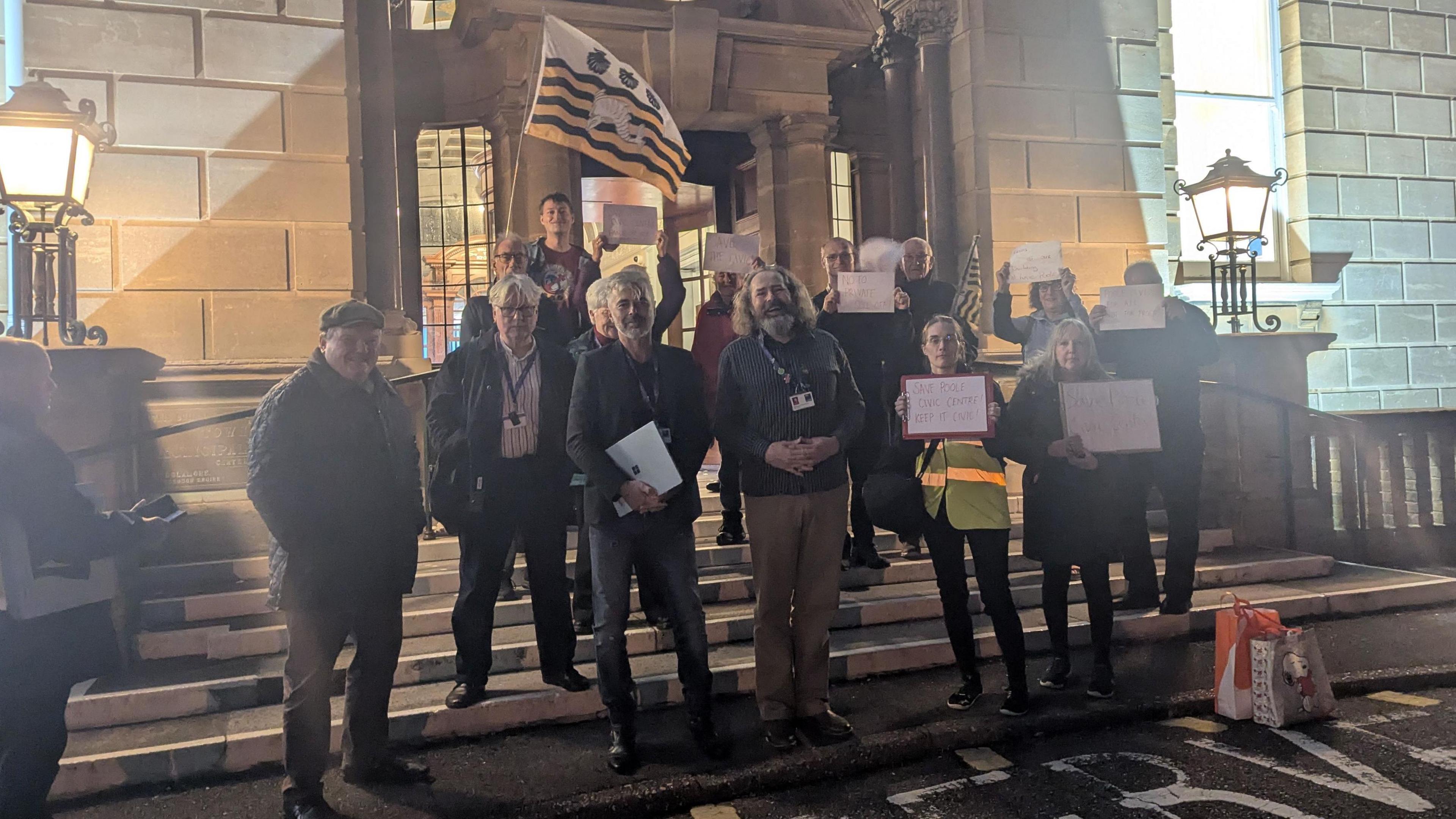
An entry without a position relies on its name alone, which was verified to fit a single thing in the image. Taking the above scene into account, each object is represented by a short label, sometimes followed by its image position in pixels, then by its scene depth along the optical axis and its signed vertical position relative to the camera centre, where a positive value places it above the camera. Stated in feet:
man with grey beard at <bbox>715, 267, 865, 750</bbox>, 14.16 -0.60
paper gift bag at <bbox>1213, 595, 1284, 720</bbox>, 14.99 -3.34
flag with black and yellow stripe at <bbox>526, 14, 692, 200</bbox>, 20.35 +7.28
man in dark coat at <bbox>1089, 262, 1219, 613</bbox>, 20.34 +0.36
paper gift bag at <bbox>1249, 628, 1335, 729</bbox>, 14.73 -3.77
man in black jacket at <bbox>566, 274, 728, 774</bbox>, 13.56 -0.70
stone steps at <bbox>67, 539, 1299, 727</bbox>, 15.46 -3.42
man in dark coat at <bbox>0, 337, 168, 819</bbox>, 10.30 -0.98
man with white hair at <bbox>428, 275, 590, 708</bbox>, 15.24 +0.01
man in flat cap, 11.94 -0.85
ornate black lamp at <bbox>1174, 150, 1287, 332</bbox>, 27.96 +6.28
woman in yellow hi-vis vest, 15.35 -1.37
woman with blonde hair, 15.79 -0.88
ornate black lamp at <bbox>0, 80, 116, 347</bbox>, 19.22 +5.63
